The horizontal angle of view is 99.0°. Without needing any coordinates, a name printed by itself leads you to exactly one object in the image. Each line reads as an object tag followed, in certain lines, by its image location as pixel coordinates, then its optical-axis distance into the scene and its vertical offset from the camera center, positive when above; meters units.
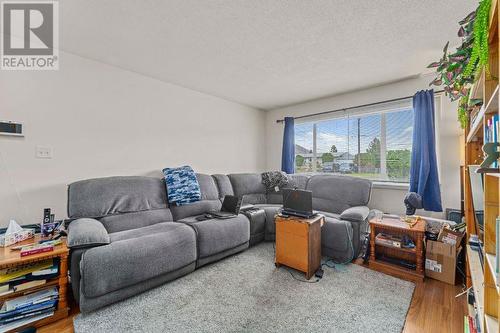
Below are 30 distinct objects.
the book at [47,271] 1.56 -0.77
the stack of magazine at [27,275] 1.48 -0.77
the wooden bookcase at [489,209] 0.85 -0.20
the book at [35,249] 1.50 -0.58
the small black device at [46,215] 1.99 -0.44
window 3.12 +0.41
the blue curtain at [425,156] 2.65 +0.13
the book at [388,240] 2.25 -0.79
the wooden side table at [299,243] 2.12 -0.79
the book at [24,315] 1.42 -1.02
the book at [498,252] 0.70 -0.28
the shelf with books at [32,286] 1.45 -0.86
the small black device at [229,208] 2.67 -0.54
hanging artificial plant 0.83 +0.54
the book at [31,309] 1.43 -0.98
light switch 2.14 +0.17
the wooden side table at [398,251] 2.11 -0.91
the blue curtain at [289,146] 4.26 +0.43
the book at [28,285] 1.50 -0.84
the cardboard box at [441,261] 2.01 -0.91
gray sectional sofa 1.65 -0.64
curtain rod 3.02 +0.97
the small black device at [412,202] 2.52 -0.42
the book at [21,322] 1.41 -1.05
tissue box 1.65 -0.55
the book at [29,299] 1.46 -0.93
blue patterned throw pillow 2.72 -0.24
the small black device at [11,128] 1.96 +0.38
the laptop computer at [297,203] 2.26 -0.39
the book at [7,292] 1.46 -0.85
